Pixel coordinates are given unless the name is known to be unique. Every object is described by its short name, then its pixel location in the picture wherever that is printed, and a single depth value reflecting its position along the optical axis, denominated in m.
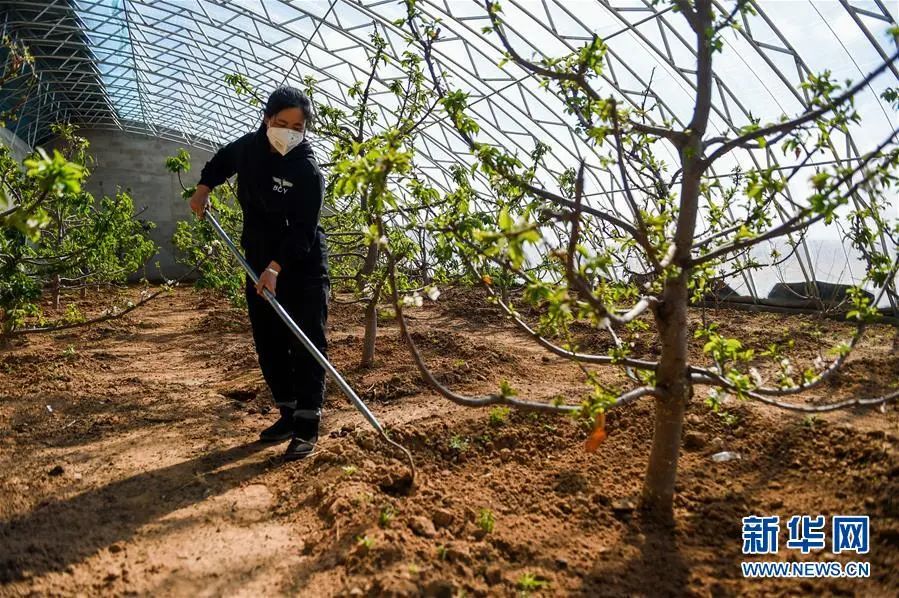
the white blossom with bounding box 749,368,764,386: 2.38
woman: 3.71
